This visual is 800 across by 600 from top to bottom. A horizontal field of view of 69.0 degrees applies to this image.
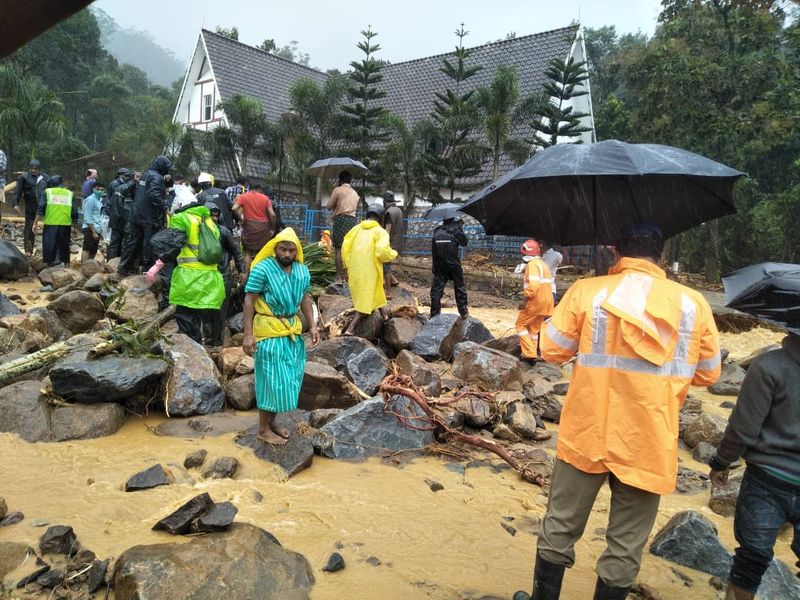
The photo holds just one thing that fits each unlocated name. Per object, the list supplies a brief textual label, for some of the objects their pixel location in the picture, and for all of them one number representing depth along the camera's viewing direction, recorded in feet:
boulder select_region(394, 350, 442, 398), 18.33
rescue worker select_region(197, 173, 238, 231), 25.31
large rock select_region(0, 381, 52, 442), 14.44
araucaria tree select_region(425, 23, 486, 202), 53.67
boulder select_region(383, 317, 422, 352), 23.61
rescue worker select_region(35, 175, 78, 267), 33.88
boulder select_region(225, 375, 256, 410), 17.51
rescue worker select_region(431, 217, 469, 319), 25.94
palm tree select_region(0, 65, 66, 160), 55.31
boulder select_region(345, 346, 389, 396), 18.57
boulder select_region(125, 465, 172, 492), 11.92
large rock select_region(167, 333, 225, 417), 16.48
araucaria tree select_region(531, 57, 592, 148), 53.67
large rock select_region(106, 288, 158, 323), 22.24
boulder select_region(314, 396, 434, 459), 14.71
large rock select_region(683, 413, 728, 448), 17.17
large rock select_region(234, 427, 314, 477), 13.50
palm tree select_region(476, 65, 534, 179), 51.31
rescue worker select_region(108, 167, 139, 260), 30.99
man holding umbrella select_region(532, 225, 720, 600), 7.56
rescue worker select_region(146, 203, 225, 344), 19.03
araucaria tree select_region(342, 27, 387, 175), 59.47
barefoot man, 13.78
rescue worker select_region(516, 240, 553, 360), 23.38
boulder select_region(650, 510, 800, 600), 10.59
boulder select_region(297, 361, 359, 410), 17.33
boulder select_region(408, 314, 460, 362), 22.98
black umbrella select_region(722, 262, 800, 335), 7.89
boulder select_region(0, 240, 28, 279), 32.60
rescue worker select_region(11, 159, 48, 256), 35.78
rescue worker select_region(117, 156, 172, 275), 26.48
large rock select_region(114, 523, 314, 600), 8.05
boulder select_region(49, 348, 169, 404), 15.37
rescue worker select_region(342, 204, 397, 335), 22.66
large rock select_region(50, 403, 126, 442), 14.64
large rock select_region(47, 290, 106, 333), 23.66
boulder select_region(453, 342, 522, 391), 20.20
